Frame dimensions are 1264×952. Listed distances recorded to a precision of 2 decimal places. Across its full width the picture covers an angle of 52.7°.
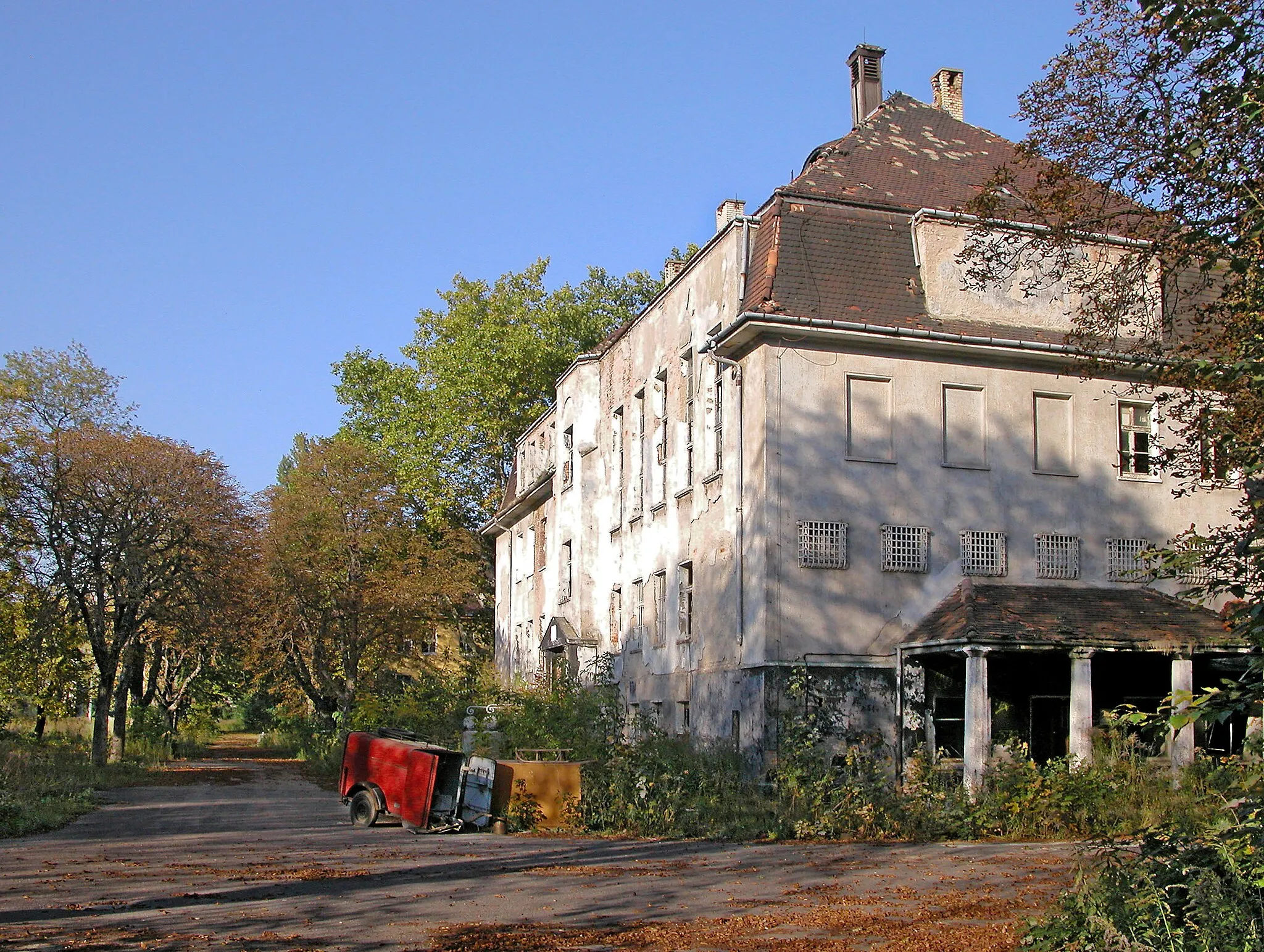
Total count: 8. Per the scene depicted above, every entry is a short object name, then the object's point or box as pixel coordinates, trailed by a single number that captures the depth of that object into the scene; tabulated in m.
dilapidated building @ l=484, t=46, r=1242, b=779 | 20.06
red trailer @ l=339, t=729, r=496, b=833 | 18.16
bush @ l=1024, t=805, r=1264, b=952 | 6.80
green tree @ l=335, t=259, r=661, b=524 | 46.22
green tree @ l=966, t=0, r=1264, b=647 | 7.88
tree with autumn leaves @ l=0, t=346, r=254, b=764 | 32.81
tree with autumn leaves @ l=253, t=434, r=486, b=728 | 43.12
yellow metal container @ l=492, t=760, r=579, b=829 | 18.38
